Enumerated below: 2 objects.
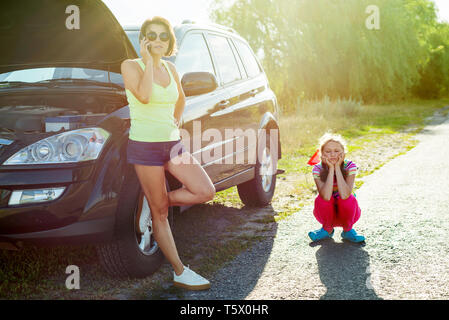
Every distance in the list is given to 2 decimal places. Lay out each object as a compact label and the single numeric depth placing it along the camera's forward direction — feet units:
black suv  10.46
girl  14.08
